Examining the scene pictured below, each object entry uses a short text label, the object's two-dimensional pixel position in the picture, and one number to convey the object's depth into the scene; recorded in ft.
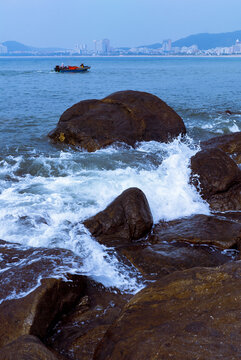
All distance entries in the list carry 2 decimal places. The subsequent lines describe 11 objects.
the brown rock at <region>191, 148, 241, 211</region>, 23.90
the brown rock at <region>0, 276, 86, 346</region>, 12.26
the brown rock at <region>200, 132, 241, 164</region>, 33.25
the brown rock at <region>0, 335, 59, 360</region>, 9.29
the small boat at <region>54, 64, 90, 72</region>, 174.76
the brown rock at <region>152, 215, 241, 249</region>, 19.10
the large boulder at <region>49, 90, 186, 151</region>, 38.78
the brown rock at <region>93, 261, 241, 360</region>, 8.86
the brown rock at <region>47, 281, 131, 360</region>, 12.22
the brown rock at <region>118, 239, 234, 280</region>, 16.94
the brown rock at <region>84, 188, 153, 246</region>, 19.85
